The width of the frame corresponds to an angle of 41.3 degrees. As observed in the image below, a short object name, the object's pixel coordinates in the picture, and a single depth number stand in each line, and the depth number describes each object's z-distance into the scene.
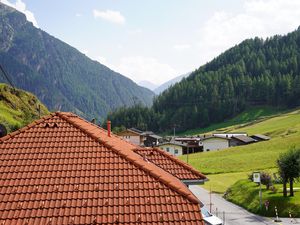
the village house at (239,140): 123.62
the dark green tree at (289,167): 39.28
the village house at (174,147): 125.06
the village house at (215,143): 128.25
